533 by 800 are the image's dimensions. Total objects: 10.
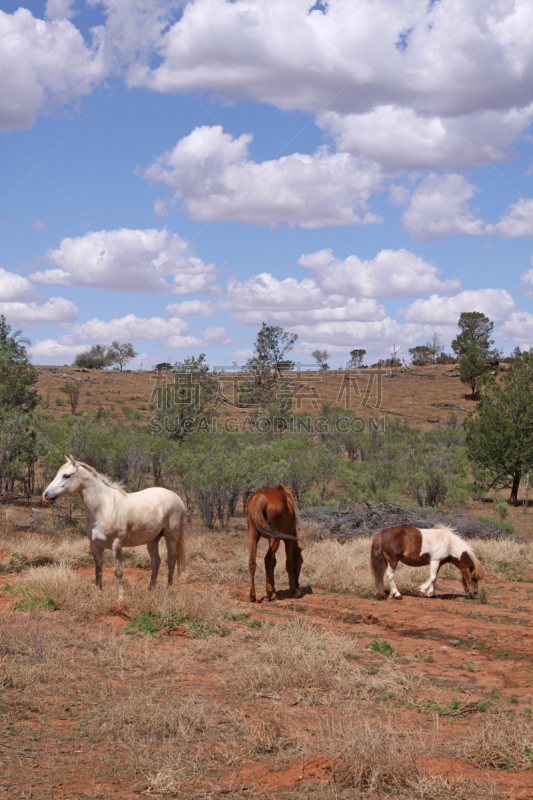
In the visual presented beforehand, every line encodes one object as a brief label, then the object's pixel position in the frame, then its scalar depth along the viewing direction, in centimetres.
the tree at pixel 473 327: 7194
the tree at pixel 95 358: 8025
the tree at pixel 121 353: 8275
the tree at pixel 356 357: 9744
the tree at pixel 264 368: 5053
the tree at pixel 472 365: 6456
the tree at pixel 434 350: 9819
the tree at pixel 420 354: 9766
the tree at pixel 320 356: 9069
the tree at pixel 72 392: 4743
